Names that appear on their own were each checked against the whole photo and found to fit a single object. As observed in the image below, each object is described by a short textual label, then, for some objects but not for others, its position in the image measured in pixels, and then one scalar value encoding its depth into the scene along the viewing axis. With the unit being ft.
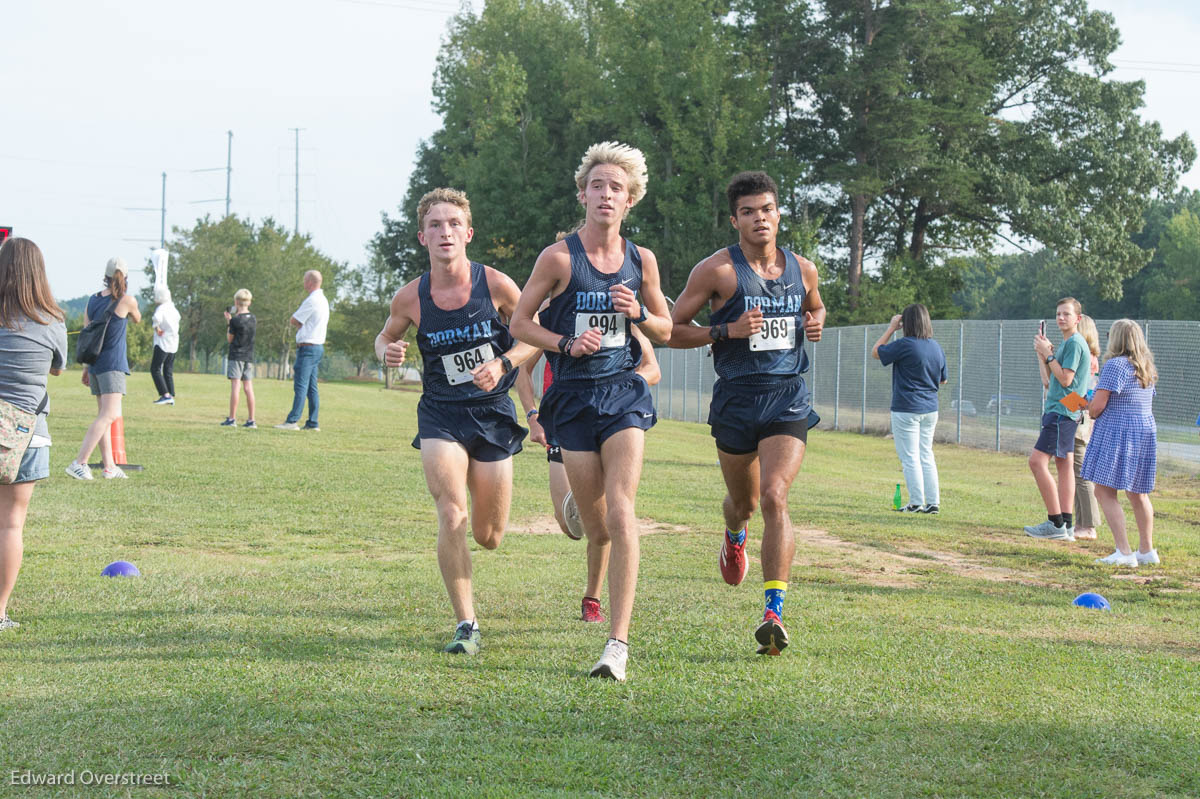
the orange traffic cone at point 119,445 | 43.47
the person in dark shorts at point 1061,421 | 35.91
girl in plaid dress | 30.89
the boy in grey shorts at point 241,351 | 59.26
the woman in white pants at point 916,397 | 43.24
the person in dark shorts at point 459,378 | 19.21
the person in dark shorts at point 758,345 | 20.39
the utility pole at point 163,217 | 281.27
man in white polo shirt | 56.54
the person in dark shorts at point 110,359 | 39.34
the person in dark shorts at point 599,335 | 18.48
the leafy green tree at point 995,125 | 151.43
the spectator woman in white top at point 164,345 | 61.72
